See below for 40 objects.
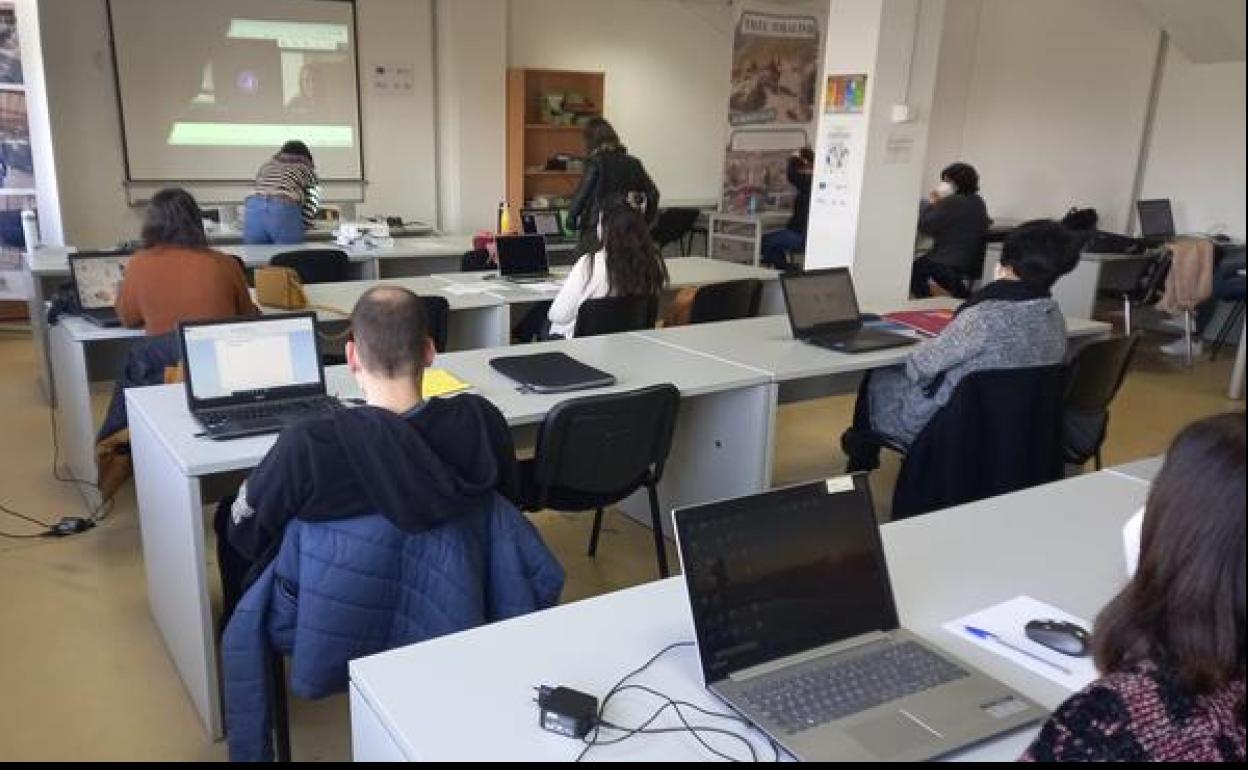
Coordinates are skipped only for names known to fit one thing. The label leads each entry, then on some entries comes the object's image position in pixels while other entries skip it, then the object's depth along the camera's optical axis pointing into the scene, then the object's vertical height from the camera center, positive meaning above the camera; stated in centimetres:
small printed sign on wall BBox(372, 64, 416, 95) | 741 +36
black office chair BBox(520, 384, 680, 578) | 246 -82
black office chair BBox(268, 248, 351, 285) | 474 -69
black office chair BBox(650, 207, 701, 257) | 830 -73
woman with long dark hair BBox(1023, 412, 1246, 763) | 85 -43
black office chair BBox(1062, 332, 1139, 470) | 317 -78
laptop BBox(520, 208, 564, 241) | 541 -52
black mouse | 143 -70
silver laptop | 121 -69
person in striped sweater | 532 -43
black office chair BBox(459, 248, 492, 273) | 517 -69
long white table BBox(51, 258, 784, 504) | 350 -84
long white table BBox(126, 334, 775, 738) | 215 -87
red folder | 366 -66
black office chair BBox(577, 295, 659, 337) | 376 -69
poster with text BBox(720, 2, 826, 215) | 897 +40
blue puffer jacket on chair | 180 -87
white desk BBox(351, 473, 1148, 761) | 121 -73
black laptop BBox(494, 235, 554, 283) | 468 -60
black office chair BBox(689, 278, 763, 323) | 433 -72
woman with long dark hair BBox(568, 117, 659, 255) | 577 -26
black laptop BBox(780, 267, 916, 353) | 338 -59
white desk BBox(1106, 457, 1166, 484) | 221 -71
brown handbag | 387 -66
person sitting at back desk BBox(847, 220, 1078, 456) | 278 -48
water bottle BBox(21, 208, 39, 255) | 516 -63
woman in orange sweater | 330 -53
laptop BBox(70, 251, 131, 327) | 361 -61
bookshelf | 795 +2
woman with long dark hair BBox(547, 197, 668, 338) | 382 -51
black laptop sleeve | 269 -68
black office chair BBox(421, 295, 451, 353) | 392 -75
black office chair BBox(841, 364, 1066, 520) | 284 -85
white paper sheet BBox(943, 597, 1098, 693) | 138 -72
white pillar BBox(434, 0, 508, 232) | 752 +15
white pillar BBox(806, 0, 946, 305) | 499 +1
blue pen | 141 -72
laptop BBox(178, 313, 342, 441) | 233 -61
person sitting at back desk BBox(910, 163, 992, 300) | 629 -56
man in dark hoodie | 172 -58
